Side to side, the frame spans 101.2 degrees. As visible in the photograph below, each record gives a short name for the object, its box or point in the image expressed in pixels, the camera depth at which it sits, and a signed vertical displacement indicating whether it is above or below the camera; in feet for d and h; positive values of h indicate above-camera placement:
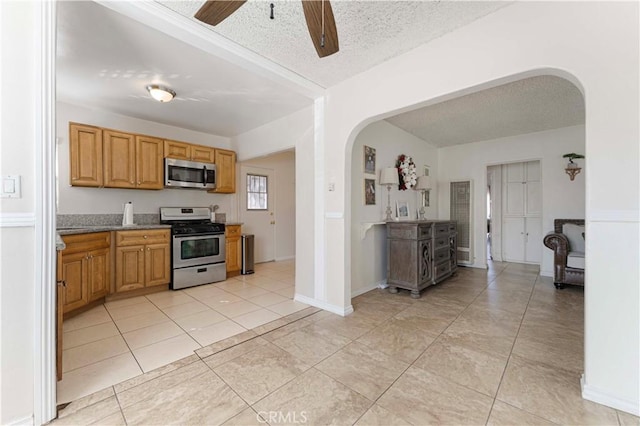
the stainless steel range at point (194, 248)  12.84 -1.84
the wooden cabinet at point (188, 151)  13.44 +3.28
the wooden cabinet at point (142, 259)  11.39 -2.10
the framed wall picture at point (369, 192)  12.45 +0.97
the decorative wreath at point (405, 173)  14.17 +2.12
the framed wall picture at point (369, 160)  12.34 +2.48
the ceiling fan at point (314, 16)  4.42 +3.49
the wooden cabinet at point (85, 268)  9.03 -2.08
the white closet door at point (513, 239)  18.81 -2.02
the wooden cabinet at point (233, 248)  14.98 -2.06
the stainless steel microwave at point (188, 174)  13.32 +2.05
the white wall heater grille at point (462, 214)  17.84 -0.17
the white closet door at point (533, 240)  17.98 -1.95
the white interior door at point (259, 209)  18.19 +0.24
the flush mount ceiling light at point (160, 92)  9.62 +4.43
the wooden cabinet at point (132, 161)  11.77 +2.44
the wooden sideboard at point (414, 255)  11.73 -2.05
